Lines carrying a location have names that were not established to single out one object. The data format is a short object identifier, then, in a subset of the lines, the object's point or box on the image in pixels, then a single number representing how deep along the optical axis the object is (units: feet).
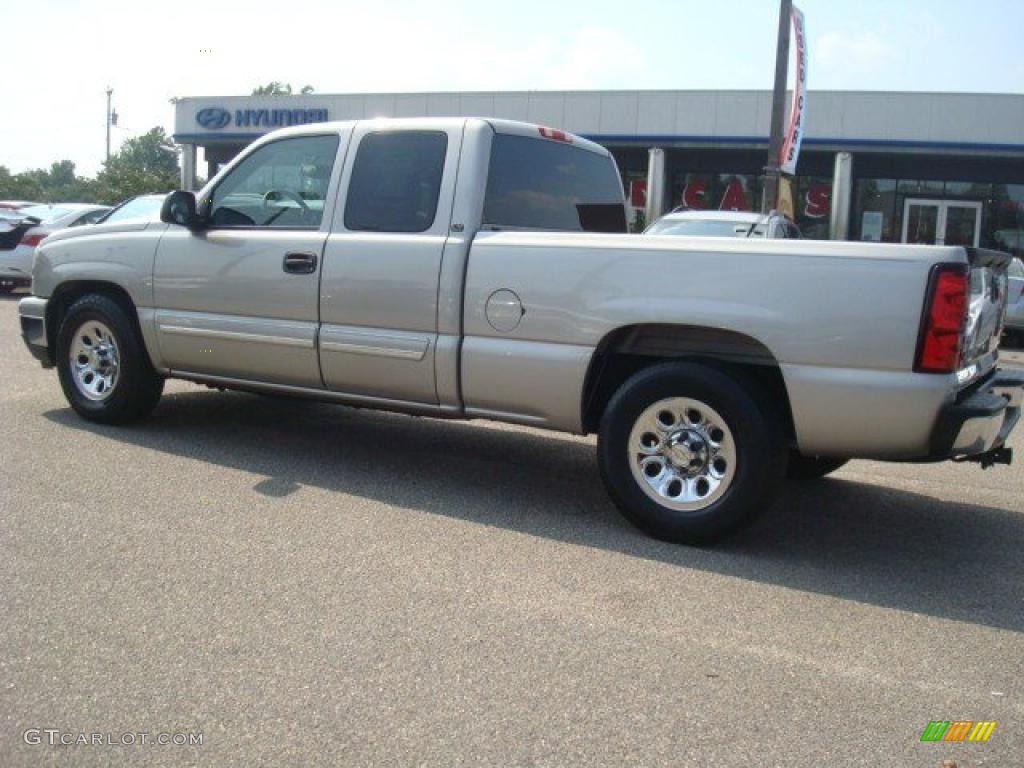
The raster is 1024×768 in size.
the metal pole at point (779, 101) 54.90
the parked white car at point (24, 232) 53.31
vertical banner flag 58.49
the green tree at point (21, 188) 269.09
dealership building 75.15
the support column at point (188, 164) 100.89
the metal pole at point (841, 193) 77.92
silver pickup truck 14.62
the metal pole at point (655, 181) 81.66
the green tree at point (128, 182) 163.63
